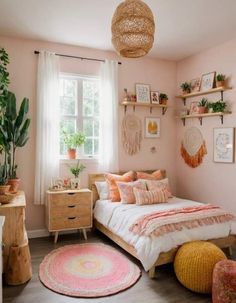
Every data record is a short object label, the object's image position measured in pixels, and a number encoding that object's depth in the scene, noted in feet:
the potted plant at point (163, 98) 15.99
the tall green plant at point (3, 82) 10.72
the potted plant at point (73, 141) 13.75
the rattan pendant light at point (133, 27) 7.01
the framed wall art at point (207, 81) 14.05
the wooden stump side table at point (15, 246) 8.82
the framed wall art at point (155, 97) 15.92
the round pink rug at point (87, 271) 8.69
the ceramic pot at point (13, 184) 11.43
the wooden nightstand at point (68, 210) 12.47
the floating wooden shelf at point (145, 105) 15.05
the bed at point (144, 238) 9.18
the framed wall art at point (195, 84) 14.97
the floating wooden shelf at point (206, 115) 13.30
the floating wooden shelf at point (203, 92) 13.27
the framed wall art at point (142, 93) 15.56
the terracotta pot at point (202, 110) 14.44
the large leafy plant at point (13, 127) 12.06
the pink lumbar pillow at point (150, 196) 12.34
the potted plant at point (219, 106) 13.26
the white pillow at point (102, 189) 13.88
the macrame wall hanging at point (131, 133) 15.43
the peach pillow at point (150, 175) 14.55
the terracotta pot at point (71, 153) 13.99
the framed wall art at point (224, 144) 13.11
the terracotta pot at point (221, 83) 13.28
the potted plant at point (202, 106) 14.44
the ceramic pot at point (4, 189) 9.87
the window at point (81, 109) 14.35
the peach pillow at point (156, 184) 13.22
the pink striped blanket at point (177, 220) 9.48
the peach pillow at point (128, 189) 12.73
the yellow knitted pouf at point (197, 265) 8.30
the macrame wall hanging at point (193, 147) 14.97
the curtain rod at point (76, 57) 13.41
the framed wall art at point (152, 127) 16.03
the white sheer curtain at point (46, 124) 13.28
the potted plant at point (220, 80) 13.28
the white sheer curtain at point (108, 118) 14.65
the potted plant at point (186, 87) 15.52
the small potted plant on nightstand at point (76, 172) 13.57
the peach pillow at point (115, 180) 13.38
